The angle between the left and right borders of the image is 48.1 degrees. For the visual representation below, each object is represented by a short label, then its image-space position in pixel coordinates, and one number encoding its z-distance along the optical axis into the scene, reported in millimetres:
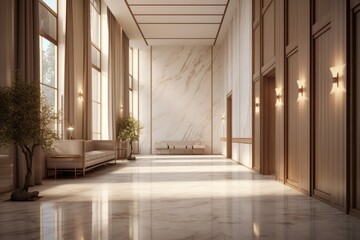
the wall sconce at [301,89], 6746
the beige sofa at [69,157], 9336
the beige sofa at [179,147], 20172
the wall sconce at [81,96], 11875
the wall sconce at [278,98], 8248
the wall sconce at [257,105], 10272
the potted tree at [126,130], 16469
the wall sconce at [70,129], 10531
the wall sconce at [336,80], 5189
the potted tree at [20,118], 6062
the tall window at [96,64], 14250
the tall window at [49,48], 9802
